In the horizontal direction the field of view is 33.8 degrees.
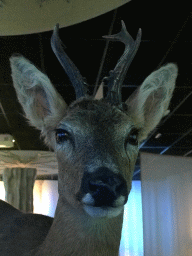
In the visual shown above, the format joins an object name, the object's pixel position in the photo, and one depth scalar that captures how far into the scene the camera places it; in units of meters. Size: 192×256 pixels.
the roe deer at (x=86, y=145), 0.97
